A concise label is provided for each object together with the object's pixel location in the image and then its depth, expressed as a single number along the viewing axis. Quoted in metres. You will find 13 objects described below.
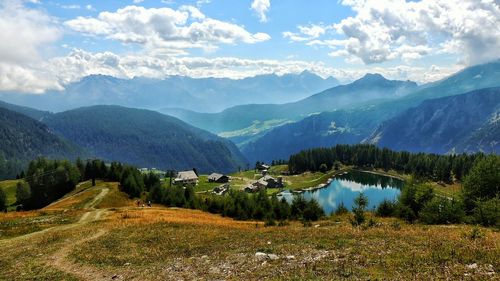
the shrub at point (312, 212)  66.00
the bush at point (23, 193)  131.38
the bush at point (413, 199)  58.99
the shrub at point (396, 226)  38.81
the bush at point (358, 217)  45.10
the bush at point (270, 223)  53.17
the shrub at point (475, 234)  30.52
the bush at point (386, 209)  64.88
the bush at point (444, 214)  49.84
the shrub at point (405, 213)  59.84
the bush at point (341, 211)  68.57
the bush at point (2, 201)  118.50
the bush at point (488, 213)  46.41
